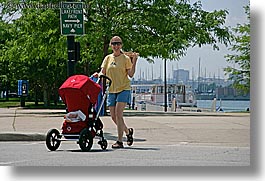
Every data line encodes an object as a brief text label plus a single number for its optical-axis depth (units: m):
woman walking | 11.20
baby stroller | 11.00
